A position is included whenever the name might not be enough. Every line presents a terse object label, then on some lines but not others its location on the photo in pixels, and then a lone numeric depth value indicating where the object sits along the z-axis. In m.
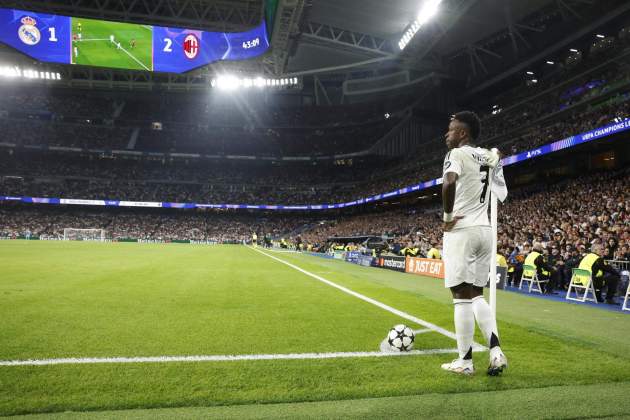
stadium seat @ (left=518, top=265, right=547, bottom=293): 12.52
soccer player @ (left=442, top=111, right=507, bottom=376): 3.63
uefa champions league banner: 21.73
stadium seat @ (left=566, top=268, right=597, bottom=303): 10.05
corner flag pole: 3.79
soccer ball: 4.33
